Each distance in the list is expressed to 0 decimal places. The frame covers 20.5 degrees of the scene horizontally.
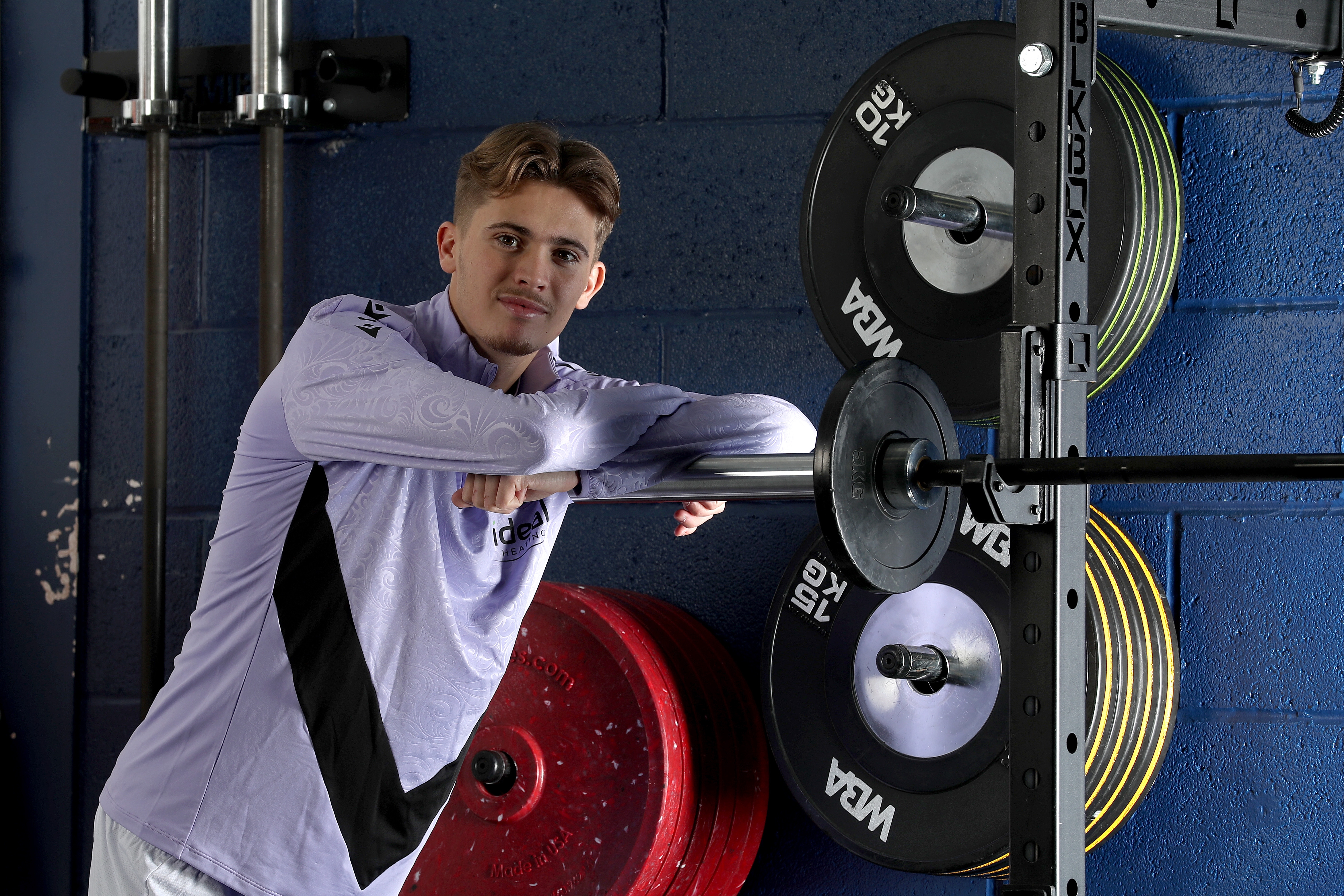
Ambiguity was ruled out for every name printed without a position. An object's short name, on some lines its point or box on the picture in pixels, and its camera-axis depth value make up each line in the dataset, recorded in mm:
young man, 3015
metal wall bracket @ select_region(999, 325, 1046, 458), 2909
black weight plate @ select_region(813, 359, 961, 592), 2848
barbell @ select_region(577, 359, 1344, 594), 2789
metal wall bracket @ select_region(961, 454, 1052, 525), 2868
